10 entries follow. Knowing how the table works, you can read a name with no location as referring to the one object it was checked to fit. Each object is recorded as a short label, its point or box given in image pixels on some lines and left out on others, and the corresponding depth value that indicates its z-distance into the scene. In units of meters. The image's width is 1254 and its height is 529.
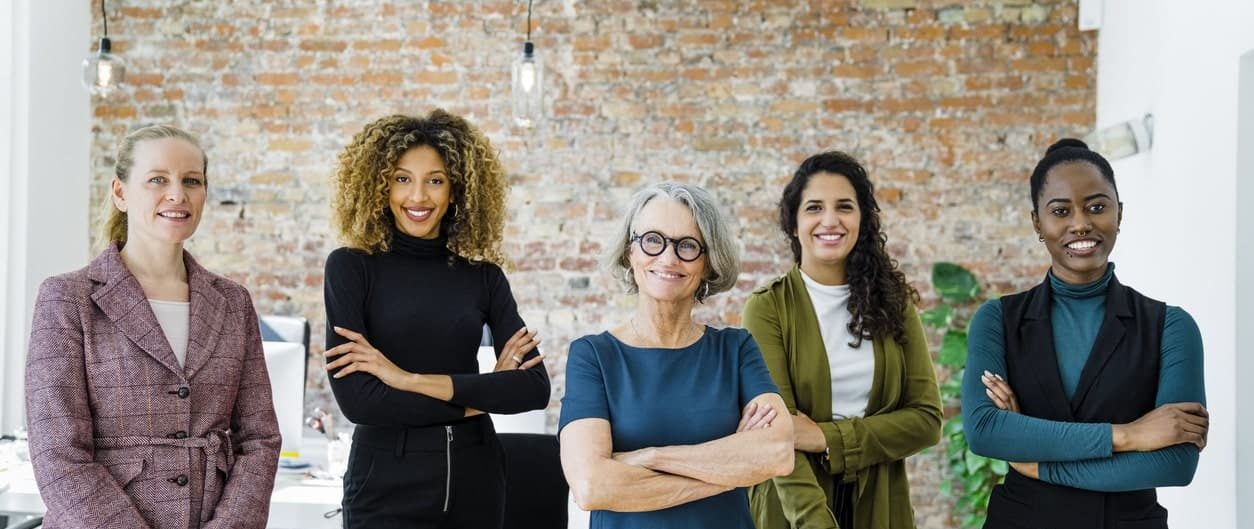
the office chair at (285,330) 4.45
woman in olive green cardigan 2.50
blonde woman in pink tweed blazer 2.16
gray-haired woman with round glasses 2.02
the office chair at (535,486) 2.97
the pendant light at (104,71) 4.55
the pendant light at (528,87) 4.55
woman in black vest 2.25
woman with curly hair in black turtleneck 2.41
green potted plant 4.87
